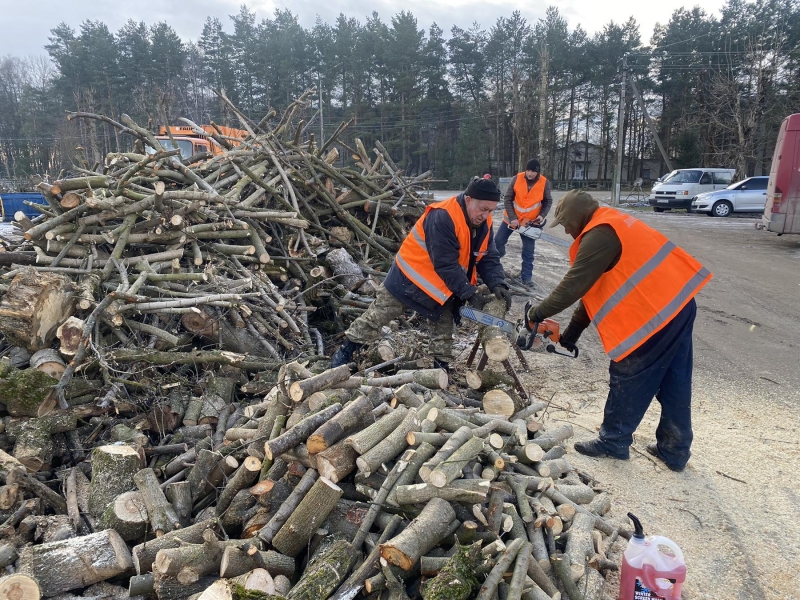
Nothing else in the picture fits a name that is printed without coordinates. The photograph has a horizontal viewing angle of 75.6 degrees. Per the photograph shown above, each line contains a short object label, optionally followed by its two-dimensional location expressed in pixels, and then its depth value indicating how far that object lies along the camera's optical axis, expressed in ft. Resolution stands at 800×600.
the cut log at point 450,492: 8.02
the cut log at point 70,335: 13.08
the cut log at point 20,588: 7.12
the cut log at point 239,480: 9.34
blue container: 47.75
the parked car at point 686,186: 64.44
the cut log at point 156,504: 9.02
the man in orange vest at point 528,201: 25.63
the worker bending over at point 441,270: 13.42
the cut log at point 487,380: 13.17
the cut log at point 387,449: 8.66
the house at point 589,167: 124.26
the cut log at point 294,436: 8.95
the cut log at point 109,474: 9.87
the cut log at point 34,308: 12.74
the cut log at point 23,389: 11.86
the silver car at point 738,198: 55.72
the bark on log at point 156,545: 8.29
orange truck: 36.01
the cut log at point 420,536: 7.16
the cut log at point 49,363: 12.76
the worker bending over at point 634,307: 10.87
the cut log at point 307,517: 8.13
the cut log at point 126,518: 9.03
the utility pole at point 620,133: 69.97
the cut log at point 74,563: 8.07
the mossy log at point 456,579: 6.74
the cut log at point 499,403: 12.05
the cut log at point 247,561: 7.52
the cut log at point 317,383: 10.19
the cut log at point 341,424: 8.78
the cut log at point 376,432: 8.80
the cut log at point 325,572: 7.10
